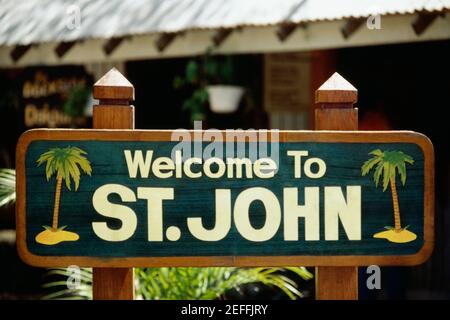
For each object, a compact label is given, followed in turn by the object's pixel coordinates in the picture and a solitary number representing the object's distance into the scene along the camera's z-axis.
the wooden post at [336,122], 4.21
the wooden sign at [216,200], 4.12
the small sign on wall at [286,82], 14.25
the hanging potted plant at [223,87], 12.01
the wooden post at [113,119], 4.20
